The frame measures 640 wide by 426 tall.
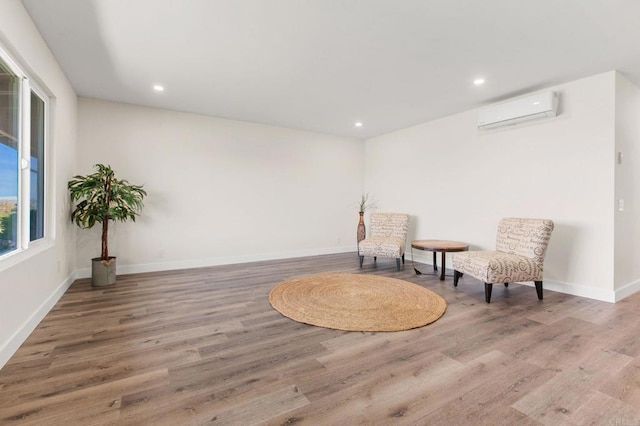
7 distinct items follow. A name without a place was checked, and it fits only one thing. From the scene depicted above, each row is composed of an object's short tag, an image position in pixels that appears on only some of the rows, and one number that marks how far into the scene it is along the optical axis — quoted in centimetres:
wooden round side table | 408
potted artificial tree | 367
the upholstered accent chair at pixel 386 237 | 490
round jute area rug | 270
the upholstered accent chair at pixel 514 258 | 325
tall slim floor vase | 617
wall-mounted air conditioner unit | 359
